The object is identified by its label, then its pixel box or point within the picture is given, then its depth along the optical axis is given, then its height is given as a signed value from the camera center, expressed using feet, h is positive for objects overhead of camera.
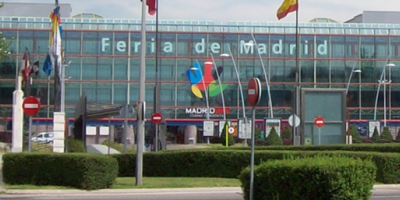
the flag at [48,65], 153.60 +8.11
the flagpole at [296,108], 122.11 -1.39
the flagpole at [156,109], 130.59 -1.92
